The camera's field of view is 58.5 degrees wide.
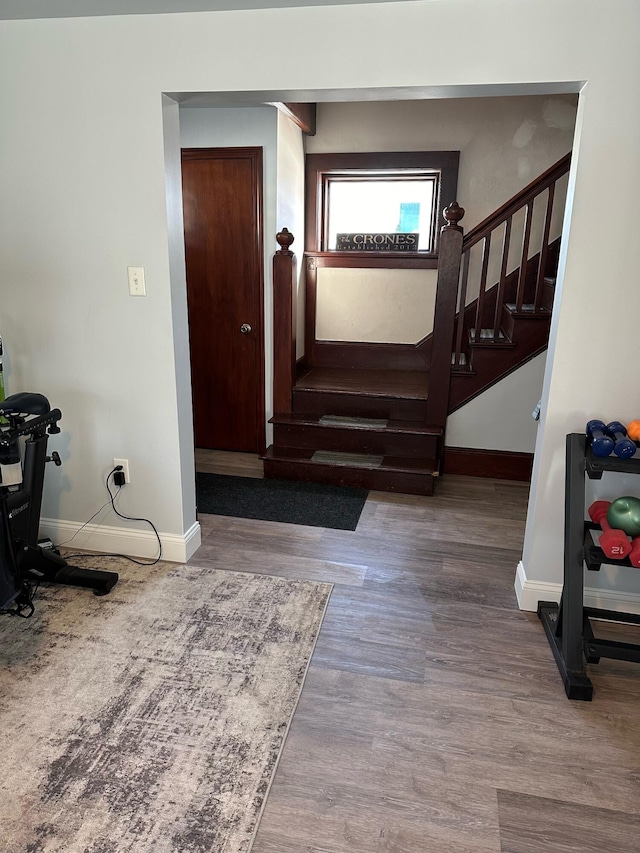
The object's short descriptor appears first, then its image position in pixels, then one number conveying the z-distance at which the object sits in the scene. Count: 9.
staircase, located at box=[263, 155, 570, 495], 3.57
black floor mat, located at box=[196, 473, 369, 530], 3.25
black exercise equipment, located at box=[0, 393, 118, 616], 2.11
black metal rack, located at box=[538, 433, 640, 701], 1.95
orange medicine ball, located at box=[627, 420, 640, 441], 1.99
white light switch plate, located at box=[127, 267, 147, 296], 2.42
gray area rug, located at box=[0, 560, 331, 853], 1.48
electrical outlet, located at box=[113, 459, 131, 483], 2.69
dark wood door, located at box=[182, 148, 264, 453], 3.79
